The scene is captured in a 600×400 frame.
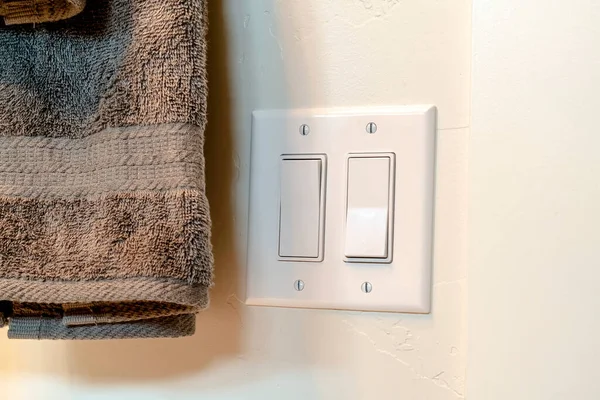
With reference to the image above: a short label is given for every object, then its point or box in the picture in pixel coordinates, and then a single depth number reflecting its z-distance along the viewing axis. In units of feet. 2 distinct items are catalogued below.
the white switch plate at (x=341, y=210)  1.43
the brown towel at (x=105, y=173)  1.29
